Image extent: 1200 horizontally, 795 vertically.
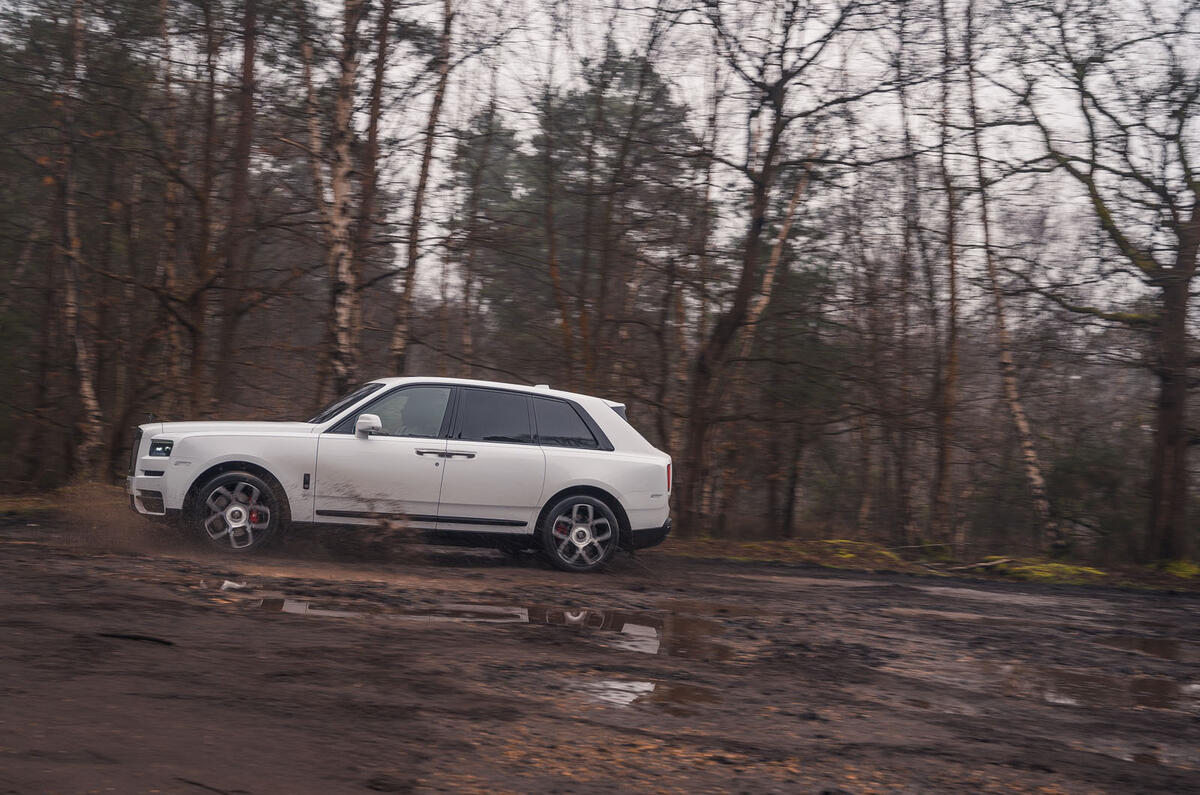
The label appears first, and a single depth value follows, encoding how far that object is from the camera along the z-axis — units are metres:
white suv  8.88
